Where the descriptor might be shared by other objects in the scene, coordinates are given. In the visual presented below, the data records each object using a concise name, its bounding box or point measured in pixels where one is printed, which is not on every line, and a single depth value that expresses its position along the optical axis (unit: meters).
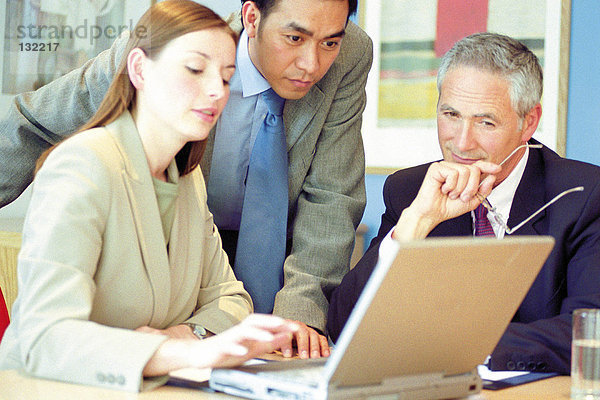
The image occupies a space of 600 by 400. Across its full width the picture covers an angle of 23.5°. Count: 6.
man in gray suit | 2.38
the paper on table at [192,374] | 1.93
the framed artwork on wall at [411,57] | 3.41
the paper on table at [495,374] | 2.00
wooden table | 1.83
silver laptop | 1.74
